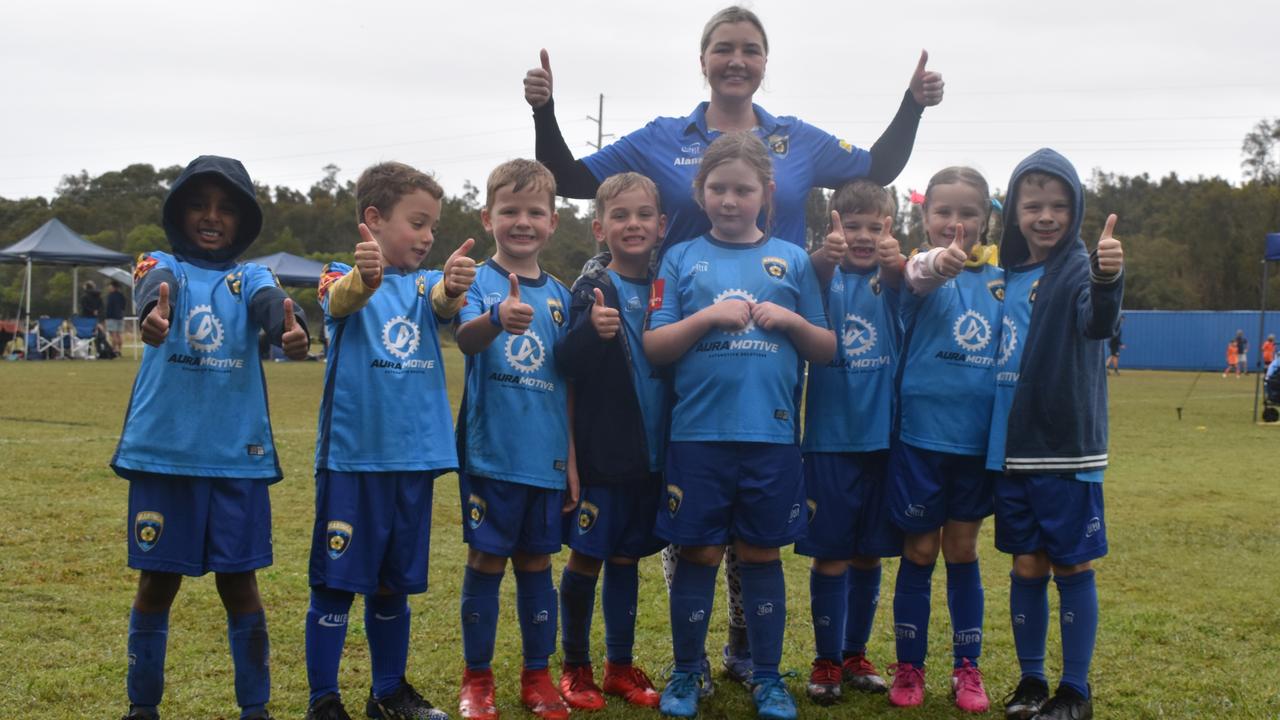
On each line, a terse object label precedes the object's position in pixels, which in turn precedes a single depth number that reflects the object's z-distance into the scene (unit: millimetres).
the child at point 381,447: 3613
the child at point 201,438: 3424
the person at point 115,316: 29859
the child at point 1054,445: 3863
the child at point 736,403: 3855
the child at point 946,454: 4090
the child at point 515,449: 3852
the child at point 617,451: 4027
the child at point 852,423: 4199
